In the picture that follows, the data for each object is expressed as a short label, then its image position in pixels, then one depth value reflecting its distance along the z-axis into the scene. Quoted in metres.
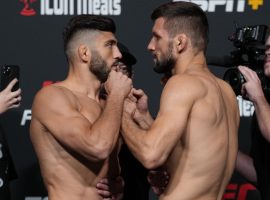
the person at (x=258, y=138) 3.19
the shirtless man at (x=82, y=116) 2.88
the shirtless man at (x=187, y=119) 2.73
